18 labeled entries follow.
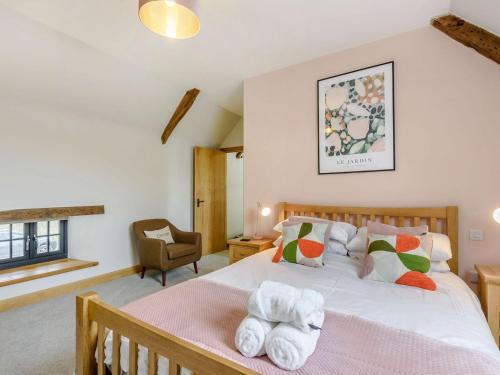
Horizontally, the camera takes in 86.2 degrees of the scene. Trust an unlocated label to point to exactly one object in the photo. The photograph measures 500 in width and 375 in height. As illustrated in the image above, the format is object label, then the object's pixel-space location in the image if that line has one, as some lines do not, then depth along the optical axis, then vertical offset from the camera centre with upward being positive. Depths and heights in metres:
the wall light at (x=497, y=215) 1.89 -0.18
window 2.88 -0.59
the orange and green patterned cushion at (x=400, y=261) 1.72 -0.48
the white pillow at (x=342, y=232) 2.35 -0.38
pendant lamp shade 1.69 +1.11
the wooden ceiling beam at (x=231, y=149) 5.06 +0.79
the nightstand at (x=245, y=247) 2.91 -0.64
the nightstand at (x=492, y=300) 1.78 -0.75
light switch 2.15 -0.37
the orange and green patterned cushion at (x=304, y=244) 2.13 -0.45
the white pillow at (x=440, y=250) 1.96 -0.45
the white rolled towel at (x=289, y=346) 0.93 -0.56
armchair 3.36 -0.78
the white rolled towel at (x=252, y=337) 1.00 -0.56
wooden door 4.77 -0.14
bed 0.95 -0.62
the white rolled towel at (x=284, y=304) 1.01 -0.46
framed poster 2.51 +0.68
